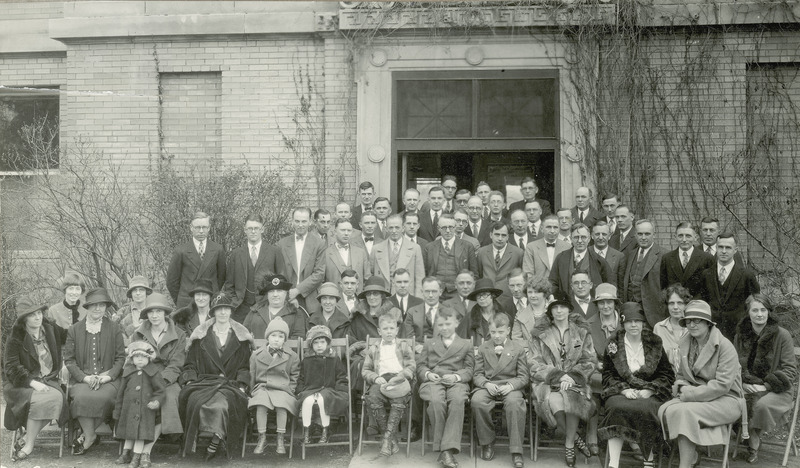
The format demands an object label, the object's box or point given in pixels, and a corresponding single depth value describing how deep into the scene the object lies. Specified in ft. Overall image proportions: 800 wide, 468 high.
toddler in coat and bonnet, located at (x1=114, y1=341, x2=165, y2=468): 22.82
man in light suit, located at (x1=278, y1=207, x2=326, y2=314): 28.58
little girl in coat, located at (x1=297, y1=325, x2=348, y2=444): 23.90
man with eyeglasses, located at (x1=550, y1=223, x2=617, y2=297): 27.43
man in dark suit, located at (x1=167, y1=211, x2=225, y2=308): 27.73
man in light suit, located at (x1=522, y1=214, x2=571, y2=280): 28.58
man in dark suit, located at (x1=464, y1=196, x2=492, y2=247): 30.96
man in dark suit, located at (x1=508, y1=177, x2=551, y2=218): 32.09
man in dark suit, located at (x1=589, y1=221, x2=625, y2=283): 28.04
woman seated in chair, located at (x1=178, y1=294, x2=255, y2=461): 23.08
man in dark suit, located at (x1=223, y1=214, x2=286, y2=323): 28.07
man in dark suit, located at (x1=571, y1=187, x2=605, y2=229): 31.48
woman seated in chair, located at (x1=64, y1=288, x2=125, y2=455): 23.73
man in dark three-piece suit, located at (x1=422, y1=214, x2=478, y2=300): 28.81
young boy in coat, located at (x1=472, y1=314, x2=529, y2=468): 22.93
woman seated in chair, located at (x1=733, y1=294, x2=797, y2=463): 23.25
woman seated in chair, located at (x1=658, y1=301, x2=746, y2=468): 21.50
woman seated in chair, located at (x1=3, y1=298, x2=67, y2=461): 23.59
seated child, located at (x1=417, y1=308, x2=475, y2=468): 22.72
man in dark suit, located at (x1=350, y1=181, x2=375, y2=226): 32.24
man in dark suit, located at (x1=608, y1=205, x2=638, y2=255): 29.73
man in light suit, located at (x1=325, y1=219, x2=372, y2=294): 28.63
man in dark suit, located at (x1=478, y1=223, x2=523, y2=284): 28.45
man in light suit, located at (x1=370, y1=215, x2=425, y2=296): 28.53
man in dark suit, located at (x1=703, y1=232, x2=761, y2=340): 26.43
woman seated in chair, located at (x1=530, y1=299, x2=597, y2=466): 22.76
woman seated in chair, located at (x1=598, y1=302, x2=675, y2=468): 22.08
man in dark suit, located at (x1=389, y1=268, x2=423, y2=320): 26.86
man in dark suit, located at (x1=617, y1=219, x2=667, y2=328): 27.71
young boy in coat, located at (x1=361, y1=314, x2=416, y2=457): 23.34
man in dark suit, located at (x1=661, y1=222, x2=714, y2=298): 27.20
